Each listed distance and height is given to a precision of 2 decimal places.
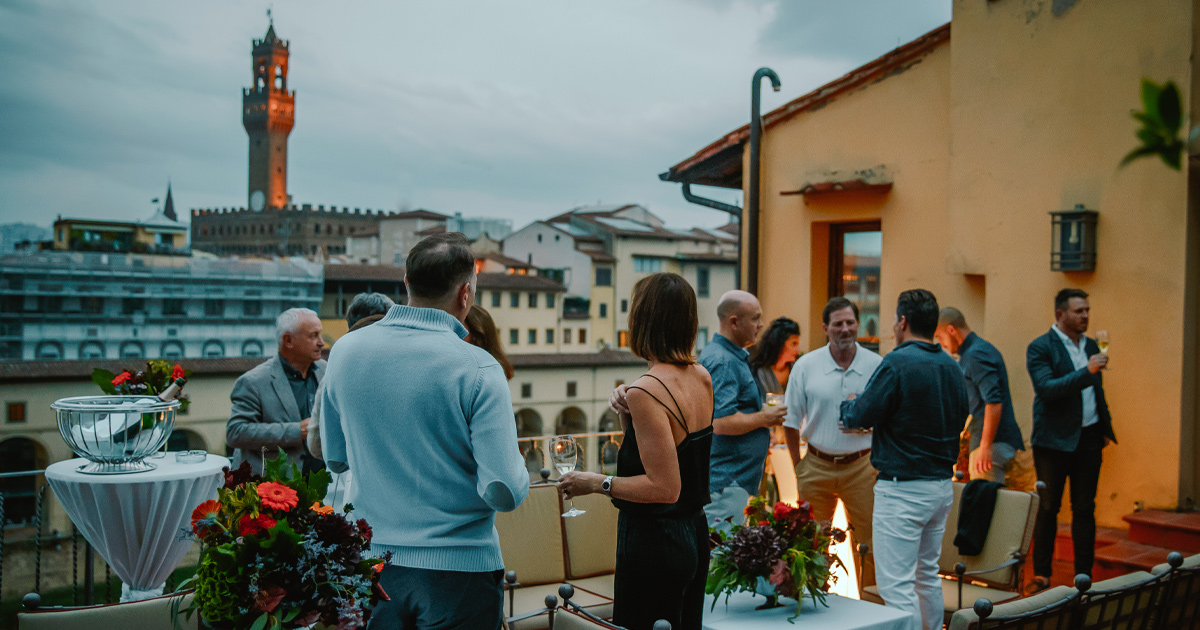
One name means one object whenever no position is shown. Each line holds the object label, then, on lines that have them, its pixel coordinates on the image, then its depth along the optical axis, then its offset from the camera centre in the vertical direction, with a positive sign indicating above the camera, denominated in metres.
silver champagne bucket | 3.36 -0.51
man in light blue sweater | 1.95 -0.35
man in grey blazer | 3.88 -0.44
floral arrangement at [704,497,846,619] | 2.87 -0.82
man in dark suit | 4.78 -0.60
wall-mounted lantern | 5.84 +0.53
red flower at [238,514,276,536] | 1.75 -0.45
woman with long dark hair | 5.57 -0.26
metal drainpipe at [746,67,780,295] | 9.05 +1.51
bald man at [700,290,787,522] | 3.64 -0.43
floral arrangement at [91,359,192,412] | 4.03 -0.38
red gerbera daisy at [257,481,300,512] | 1.79 -0.40
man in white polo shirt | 4.32 -0.59
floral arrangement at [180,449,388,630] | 1.74 -0.53
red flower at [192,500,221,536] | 1.81 -0.45
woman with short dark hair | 2.38 -0.47
